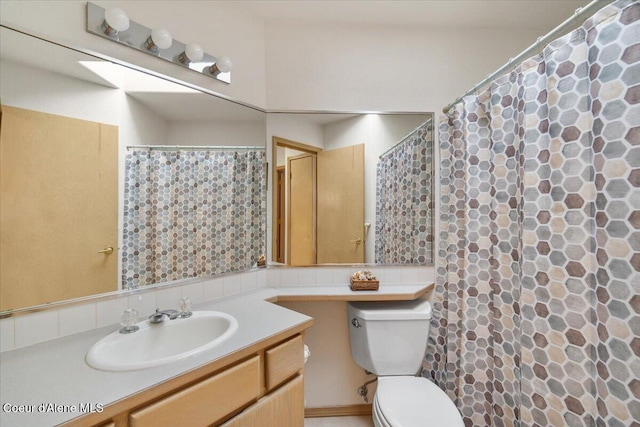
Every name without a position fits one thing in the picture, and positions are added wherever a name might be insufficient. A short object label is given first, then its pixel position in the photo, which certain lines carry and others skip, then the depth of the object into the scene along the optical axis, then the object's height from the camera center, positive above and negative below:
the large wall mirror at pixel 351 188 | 1.59 +0.17
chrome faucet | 0.99 -0.39
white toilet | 1.26 -0.71
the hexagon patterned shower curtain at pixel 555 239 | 0.73 -0.09
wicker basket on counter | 1.47 -0.40
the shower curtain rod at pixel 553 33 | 0.83 +0.67
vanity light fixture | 1.00 +0.76
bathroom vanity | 0.59 -0.43
